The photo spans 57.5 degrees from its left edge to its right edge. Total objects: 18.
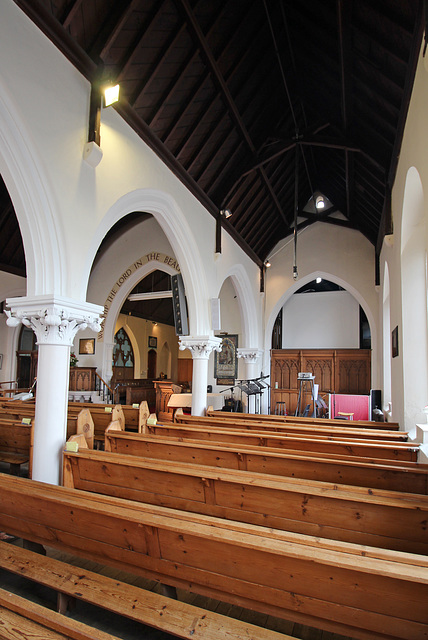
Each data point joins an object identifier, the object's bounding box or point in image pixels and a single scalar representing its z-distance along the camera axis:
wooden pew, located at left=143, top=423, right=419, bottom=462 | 3.38
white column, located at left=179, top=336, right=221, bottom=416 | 6.72
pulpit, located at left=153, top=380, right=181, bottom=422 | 9.21
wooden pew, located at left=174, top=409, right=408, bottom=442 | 4.15
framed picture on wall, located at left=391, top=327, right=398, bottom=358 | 4.98
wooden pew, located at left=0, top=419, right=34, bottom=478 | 3.96
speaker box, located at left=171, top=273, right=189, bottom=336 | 6.87
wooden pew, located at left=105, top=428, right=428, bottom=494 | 2.58
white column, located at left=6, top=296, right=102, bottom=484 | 3.50
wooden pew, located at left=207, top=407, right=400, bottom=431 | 4.91
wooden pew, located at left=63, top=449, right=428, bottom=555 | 1.93
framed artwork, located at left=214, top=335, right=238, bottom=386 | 10.67
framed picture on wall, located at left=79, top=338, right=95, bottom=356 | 10.06
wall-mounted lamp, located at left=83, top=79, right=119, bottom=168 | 3.85
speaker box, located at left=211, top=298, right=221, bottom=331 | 6.91
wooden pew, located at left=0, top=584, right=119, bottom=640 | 1.19
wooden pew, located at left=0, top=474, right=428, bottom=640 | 1.34
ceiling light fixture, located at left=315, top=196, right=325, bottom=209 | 6.93
